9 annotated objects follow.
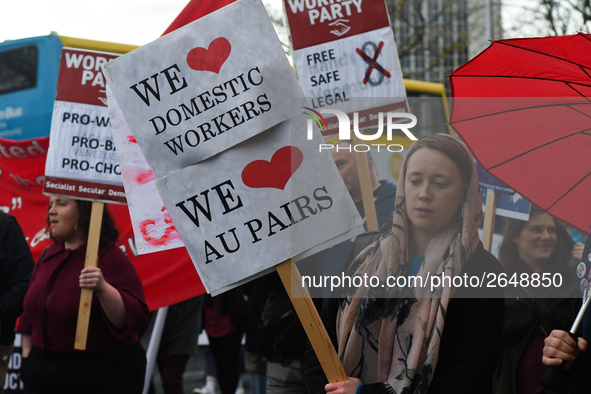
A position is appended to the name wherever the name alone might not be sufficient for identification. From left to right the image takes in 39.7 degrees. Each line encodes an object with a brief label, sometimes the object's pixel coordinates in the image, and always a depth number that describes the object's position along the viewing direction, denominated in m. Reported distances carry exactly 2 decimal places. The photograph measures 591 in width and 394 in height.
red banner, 6.84
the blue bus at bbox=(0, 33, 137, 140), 9.32
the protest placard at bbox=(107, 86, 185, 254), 4.30
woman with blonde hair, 2.66
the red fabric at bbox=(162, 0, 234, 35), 4.52
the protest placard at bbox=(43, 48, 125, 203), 4.85
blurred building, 22.42
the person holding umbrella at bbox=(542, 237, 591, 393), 2.80
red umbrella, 3.05
